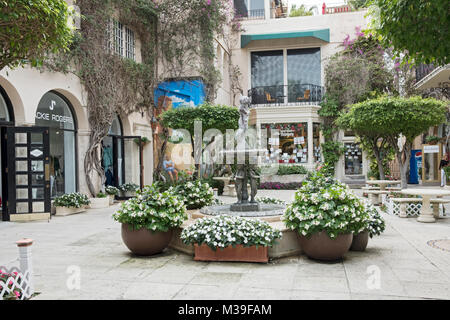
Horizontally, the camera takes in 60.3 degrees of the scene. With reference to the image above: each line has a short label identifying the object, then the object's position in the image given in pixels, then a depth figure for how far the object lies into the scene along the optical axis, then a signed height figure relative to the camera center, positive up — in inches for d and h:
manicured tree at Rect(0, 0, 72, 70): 178.7 +67.5
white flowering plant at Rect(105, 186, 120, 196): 553.5 -44.5
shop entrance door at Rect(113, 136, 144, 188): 627.8 +2.1
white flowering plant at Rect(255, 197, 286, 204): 329.7 -37.1
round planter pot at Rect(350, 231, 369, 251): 239.1 -53.0
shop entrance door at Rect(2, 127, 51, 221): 398.9 -11.4
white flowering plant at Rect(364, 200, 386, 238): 240.3 -41.7
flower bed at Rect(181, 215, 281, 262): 211.3 -44.4
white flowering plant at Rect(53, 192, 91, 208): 445.1 -47.3
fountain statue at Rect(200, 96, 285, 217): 270.1 -13.5
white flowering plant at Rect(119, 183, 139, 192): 591.2 -42.9
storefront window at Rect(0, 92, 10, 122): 409.4 +53.1
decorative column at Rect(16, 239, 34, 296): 162.2 -40.9
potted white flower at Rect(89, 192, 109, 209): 509.4 -55.8
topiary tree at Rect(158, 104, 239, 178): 544.7 +58.9
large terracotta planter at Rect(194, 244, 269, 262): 215.3 -53.8
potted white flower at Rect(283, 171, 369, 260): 205.2 -33.8
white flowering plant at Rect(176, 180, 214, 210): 313.0 -29.5
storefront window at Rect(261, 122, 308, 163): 834.2 +30.9
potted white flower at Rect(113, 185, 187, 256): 224.2 -35.3
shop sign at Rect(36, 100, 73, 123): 459.8 +54.7
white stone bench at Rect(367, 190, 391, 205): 492.5 -53.2
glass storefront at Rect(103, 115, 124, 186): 609.6 +10.1
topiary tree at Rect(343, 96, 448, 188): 475.2 +50.8
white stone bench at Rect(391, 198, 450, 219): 396.1 -50.9
